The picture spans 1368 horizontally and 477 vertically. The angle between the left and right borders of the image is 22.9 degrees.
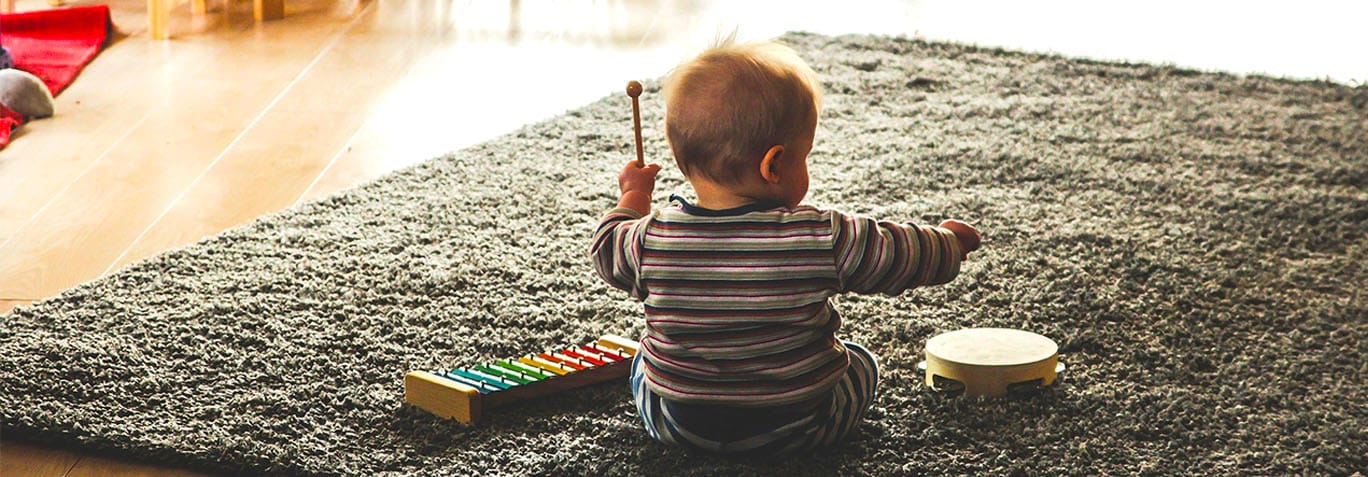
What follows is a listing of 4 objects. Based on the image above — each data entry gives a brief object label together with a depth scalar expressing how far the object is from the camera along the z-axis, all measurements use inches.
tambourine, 143.9
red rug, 213.1
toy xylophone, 143.3
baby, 134.1
